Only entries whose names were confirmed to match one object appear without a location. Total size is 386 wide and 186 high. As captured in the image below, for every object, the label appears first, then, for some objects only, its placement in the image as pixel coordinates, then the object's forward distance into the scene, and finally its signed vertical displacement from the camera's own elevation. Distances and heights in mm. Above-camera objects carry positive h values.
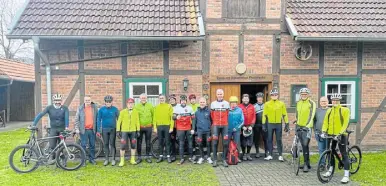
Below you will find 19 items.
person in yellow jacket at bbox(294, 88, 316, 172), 6402 -694
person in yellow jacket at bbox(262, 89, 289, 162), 7211 -721
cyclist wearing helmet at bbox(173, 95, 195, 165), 7008 -791
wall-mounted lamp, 7730 +121
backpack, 7059 -1583
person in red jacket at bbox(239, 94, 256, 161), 7345 -830
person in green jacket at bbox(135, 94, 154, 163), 7152 -706
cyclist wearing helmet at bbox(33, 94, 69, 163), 6871 -681
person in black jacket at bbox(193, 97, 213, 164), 6949 -832
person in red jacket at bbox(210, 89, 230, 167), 6886 -754
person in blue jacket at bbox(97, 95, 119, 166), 6988 -831
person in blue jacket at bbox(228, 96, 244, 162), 7016 -768
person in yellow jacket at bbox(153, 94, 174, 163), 7105 -779
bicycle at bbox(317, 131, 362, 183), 5885 -1526
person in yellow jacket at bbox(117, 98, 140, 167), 6945 -876
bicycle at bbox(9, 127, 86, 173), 6633 -1504
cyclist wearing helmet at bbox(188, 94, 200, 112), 7395 -362
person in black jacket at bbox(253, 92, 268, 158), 7562 -988
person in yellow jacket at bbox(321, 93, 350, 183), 5891 -794
